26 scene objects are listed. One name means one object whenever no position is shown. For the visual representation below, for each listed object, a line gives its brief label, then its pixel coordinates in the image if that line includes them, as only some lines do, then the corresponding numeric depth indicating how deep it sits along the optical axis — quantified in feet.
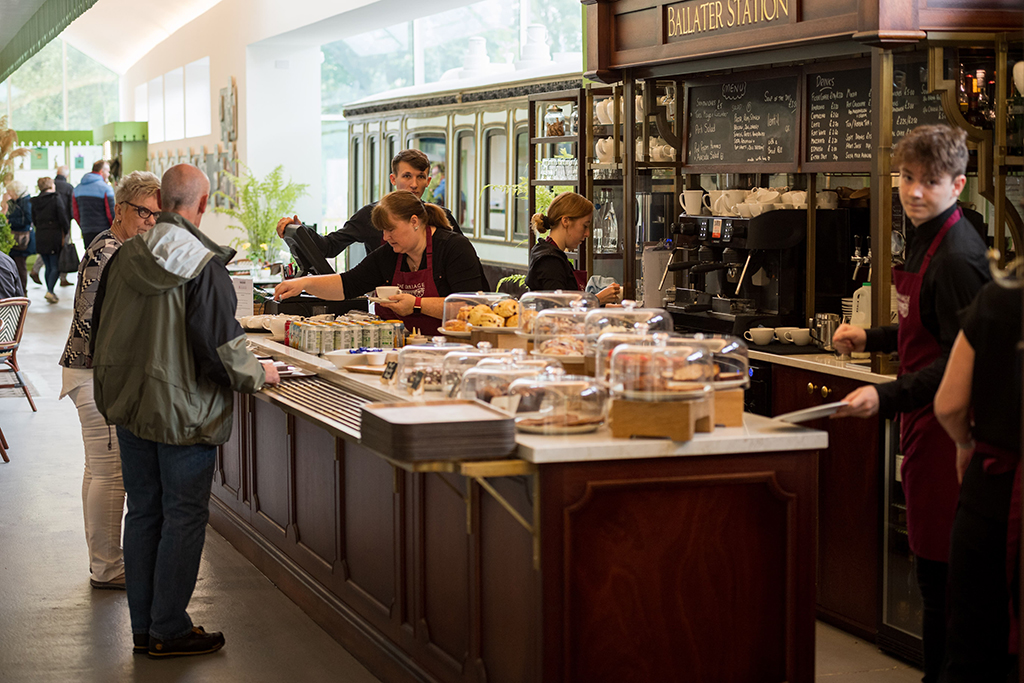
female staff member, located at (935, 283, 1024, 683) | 9.25
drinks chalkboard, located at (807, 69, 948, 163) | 15.76
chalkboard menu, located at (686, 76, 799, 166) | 18.52
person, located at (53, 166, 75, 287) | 57.31
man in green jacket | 12.85
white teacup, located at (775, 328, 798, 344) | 16.09
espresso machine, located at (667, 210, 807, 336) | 17.11
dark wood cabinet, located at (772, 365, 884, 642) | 14.16
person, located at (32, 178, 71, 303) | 55.88
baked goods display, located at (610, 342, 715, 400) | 9.78
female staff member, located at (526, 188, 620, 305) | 17.31
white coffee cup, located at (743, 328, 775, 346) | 16.19
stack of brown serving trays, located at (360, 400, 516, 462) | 9.68
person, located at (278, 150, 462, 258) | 21.06
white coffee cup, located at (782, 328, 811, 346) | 15.93
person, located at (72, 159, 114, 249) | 57.11
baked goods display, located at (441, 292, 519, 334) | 14.21
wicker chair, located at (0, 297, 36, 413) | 25.80
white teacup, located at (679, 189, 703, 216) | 19.94
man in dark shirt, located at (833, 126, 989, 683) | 10.61
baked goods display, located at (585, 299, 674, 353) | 12.09
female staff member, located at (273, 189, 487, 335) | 17.57
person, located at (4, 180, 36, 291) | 55.77
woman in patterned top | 15.57
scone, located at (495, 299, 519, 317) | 14.29
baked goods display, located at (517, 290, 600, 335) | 13.74
